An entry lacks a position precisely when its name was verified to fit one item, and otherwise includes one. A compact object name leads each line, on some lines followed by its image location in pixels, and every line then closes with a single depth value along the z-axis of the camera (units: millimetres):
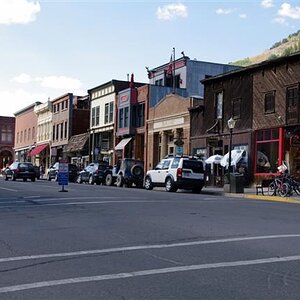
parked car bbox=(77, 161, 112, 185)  39688
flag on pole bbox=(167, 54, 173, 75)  47619
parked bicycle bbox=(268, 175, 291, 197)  24938
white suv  28797
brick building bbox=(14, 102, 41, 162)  79562
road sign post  25591
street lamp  28734
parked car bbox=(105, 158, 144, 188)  35500
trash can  27766
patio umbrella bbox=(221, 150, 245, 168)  33438
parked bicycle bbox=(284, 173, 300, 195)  25125
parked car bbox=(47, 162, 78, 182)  46000
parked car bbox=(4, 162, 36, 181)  43094
